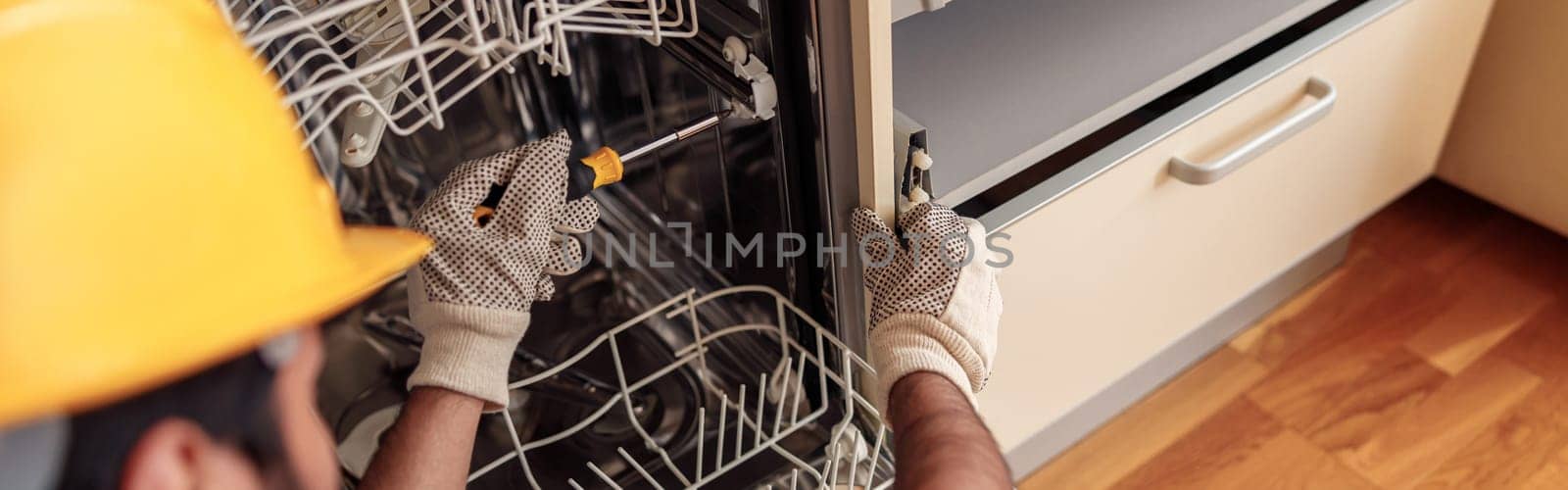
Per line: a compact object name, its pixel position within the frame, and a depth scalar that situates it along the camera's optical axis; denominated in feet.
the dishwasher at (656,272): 2.41
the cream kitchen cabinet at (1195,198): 2.94
